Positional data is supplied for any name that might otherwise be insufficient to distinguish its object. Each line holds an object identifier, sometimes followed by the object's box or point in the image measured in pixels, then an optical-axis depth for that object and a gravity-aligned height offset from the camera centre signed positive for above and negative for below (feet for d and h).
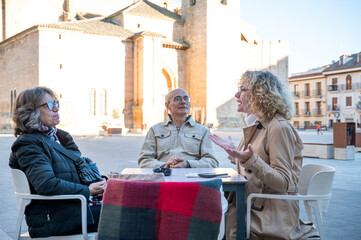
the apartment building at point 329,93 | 153.58 +12.73
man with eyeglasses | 13.89 -0.56
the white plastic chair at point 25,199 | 8.79 -1.67
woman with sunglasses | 8.79 -1.00
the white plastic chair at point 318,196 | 9.07 -1.64
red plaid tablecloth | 5.76 -1.27
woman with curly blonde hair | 8.82 -0.74
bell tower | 112.98 +20.89
